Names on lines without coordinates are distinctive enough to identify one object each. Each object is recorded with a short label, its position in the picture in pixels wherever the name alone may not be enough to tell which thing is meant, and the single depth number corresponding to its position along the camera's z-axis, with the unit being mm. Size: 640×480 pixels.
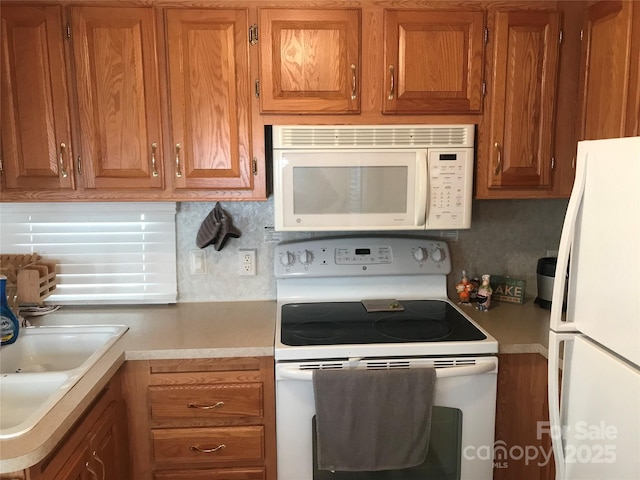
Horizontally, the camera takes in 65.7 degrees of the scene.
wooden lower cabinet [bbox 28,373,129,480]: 1234
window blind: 2133
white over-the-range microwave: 1844
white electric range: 1690
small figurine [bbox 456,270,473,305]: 2201
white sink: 1475
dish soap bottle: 1685
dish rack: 2004
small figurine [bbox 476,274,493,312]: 2119
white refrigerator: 1100
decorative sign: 2207
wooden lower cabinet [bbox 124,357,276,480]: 1717
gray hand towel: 1643
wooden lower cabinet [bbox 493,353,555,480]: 1744
